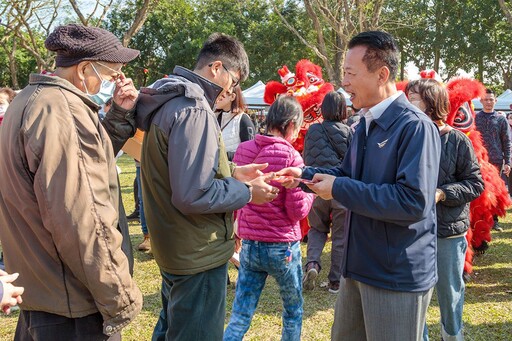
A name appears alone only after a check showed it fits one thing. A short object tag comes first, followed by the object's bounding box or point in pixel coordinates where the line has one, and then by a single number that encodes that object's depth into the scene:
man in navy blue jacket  2.11
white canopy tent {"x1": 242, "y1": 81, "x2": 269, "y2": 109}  14.92
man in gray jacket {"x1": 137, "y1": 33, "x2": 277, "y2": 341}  2.23
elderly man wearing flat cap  1.85
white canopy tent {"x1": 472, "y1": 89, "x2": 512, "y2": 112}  13.90
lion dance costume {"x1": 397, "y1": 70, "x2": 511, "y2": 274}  4.13
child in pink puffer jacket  3.24
